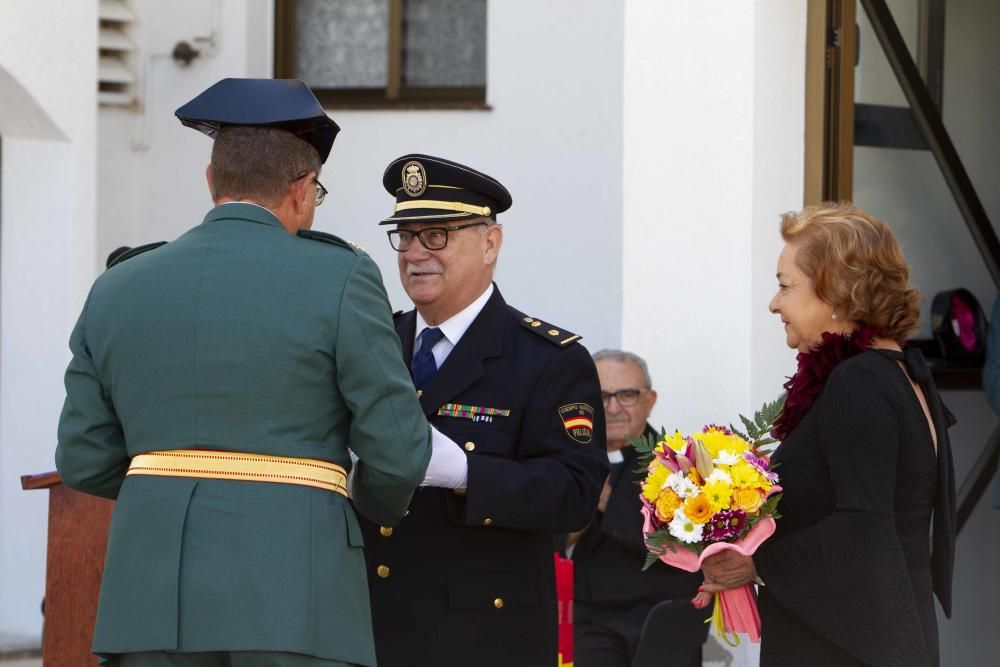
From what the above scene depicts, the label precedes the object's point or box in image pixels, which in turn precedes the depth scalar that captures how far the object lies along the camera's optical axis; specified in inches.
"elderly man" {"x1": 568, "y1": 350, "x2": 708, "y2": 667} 350.3
